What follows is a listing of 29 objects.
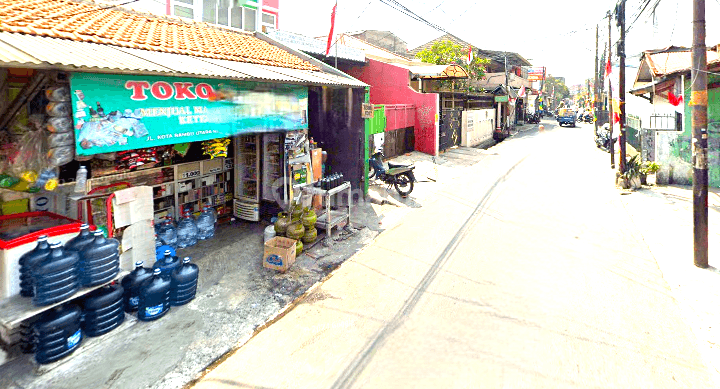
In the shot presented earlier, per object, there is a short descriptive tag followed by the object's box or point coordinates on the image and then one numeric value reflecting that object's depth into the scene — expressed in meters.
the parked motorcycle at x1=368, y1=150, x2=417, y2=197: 13.84
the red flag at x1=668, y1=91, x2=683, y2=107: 13.95
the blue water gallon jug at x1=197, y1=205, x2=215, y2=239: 9.16
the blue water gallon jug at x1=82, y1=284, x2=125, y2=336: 5.30
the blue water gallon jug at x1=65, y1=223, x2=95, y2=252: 5.24
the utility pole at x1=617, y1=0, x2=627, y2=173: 15.68
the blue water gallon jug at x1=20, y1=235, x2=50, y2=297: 4.84
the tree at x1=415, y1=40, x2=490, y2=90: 32.31
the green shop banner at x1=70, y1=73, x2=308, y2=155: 5.57
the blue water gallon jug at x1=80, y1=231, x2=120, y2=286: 5.20
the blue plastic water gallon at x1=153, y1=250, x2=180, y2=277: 6.31
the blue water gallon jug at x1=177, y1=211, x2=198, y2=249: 8.66
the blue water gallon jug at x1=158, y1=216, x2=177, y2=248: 8.25
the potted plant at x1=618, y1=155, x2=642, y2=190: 14.66
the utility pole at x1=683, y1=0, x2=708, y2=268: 7.63
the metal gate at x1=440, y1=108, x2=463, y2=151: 23.44
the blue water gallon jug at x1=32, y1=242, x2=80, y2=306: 4.70
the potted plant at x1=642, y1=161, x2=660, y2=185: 14.92
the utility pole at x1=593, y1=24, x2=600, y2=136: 32.03
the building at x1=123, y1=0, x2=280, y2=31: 13.51
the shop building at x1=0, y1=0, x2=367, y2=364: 5.41
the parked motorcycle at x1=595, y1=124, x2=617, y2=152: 26.03
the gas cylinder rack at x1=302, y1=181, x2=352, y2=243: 9.43
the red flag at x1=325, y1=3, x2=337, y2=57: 11.99
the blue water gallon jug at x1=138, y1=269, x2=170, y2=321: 5.76
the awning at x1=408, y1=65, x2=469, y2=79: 22.70
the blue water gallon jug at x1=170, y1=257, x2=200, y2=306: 6.21
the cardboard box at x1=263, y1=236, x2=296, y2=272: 7.68
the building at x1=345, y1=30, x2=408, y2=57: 44.97
